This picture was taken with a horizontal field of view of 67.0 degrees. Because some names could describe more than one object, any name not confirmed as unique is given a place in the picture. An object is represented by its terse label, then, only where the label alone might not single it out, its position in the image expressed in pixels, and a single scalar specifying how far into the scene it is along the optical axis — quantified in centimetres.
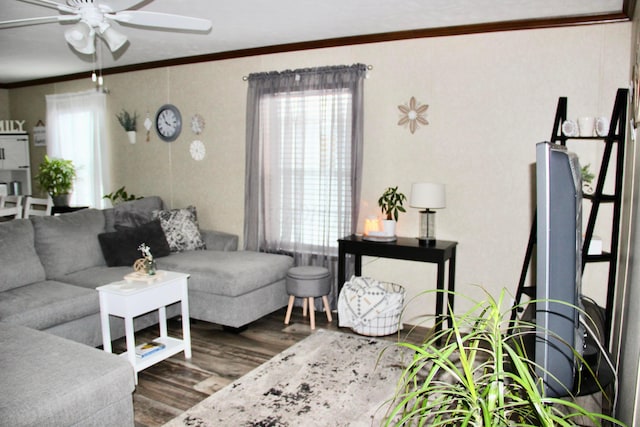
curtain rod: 415
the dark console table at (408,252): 362
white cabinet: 655
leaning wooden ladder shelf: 277
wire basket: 380
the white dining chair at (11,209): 496
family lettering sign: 661
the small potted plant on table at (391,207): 397
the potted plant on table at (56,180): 589
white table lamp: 368
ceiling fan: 244
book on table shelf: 315
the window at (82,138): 593
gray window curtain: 424
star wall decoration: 398
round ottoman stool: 403
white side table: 300
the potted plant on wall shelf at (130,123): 562
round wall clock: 529
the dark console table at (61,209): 577
